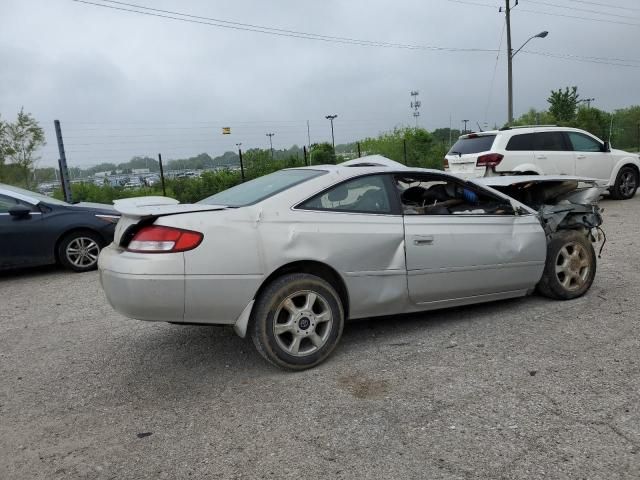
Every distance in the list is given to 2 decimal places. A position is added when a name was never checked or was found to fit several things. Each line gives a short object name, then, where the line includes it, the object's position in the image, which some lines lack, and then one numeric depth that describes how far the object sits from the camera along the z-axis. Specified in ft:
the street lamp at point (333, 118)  76.07
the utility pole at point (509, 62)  90.33
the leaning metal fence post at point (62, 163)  41.25
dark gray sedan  24.57
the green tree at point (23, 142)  60.39
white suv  35.17
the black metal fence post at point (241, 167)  55.26
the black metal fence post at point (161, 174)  50.93
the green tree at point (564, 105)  121.60
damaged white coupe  11.59
